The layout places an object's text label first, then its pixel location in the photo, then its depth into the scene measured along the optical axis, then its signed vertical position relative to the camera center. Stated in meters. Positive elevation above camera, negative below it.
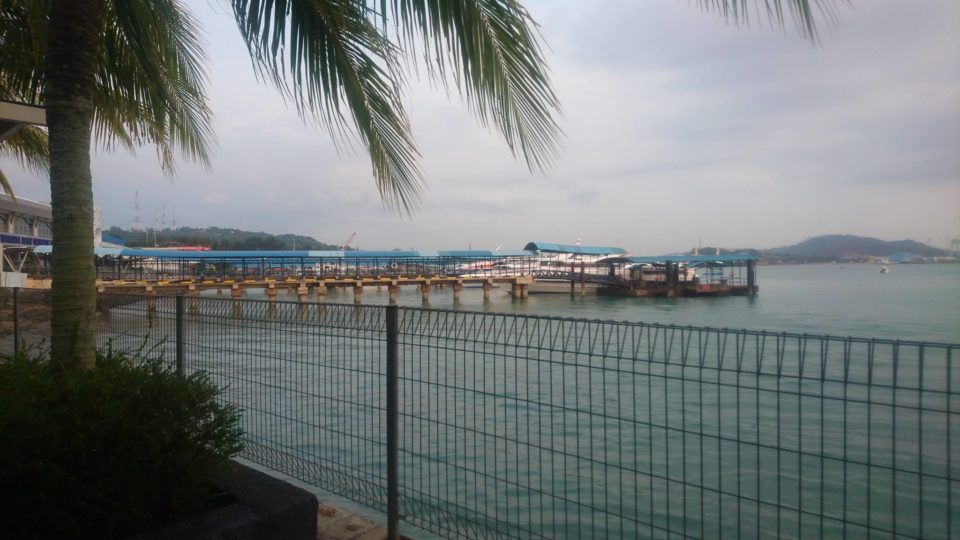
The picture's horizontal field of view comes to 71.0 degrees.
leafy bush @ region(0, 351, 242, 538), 3.06 -0.96
